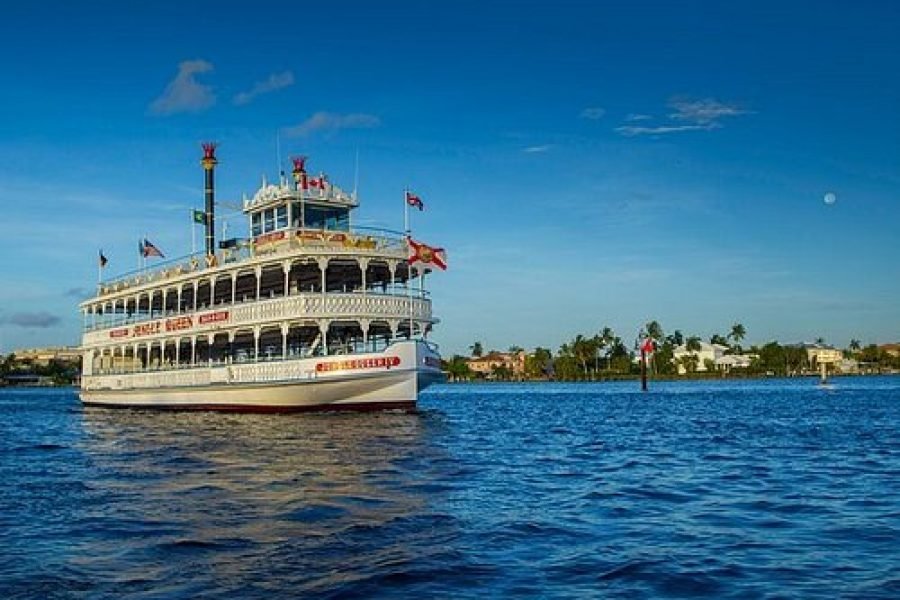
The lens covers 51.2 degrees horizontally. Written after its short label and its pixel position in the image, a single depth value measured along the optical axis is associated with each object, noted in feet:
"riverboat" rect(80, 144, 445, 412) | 128.88
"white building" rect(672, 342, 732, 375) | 649.89
